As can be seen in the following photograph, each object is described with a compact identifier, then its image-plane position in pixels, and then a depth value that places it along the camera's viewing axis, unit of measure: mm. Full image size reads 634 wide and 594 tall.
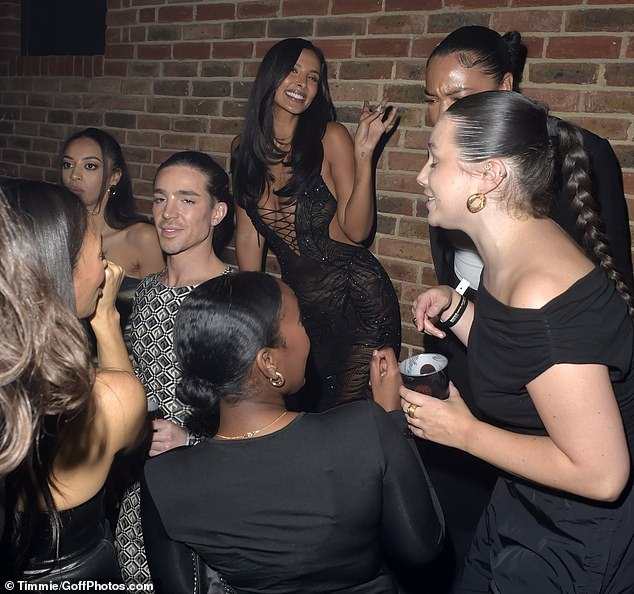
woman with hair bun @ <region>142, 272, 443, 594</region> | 1422
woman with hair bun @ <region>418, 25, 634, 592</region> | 2203
